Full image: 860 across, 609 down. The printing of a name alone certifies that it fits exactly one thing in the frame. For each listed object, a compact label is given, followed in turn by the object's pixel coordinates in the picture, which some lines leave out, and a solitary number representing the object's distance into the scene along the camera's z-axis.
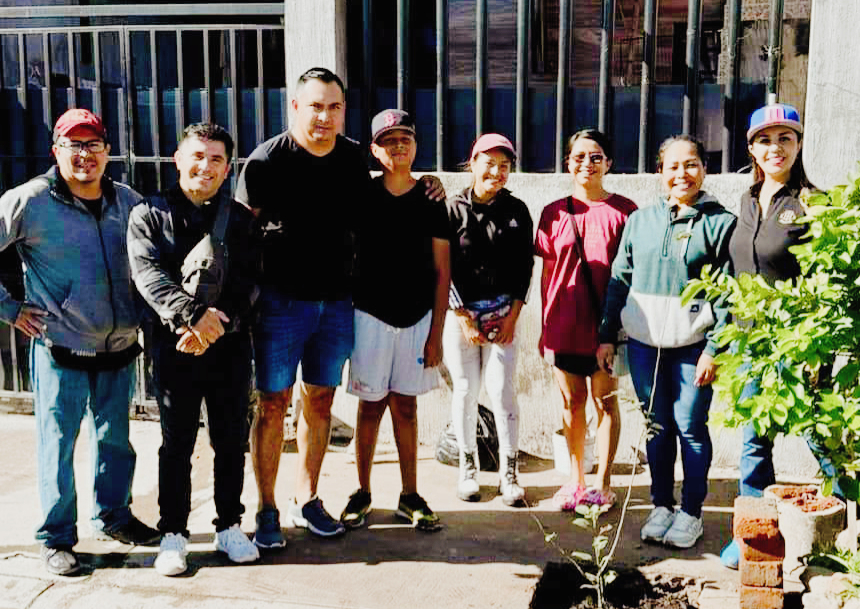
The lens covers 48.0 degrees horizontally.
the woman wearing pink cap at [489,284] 4.86
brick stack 3.65
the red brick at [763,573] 3.65
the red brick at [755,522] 3.65
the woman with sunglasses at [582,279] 4.78
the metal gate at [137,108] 6.12
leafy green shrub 3.03
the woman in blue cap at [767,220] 4.09
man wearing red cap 4.10
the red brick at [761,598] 3.66
